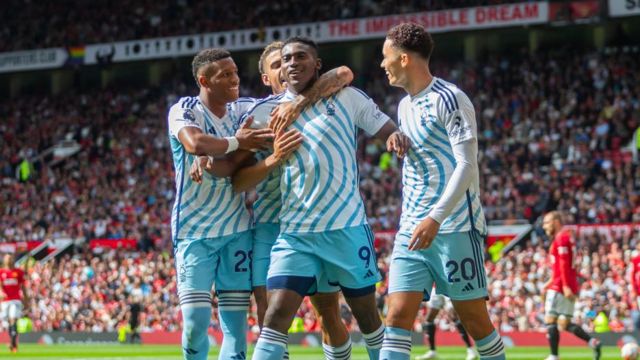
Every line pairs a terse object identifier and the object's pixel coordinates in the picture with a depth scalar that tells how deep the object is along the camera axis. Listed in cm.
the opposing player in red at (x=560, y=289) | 1566
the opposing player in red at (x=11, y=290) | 2508
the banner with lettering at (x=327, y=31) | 3706
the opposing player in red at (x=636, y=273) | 1622
